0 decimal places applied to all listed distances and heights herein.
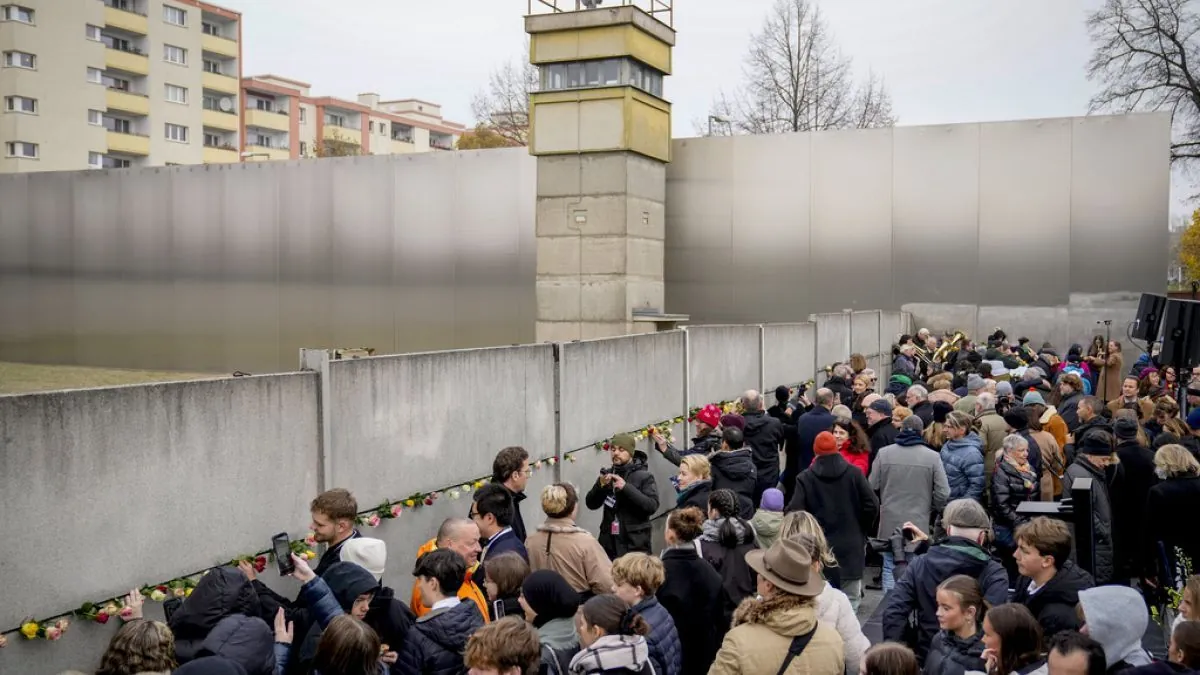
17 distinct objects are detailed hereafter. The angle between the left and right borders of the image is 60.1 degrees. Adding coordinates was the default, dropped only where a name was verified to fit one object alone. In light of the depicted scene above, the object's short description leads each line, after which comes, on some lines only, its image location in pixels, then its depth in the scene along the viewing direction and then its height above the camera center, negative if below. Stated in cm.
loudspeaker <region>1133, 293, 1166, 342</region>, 1460 -21
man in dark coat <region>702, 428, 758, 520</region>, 871 -139
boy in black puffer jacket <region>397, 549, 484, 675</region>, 487 -153
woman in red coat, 1023 -143
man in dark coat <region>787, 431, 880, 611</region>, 823 -157
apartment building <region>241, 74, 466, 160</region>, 8062 +1665
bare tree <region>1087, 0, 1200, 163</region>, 3509 +833
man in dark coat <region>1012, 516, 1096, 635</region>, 534 -143
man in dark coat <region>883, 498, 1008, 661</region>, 565 -148
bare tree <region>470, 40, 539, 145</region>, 5141 +996
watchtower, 2244 +315
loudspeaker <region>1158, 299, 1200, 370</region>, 1068 -35
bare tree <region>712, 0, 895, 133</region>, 3984 +837
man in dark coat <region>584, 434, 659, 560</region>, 805 -157
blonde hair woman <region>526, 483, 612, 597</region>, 613 -147
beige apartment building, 5491 +1292
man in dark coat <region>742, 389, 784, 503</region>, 1030 -140
